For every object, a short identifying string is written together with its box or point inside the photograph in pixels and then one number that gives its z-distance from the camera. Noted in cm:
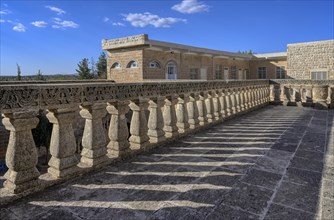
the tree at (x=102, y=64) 4082
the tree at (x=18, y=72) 2009
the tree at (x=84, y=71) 3316
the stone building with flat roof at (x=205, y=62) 1570
